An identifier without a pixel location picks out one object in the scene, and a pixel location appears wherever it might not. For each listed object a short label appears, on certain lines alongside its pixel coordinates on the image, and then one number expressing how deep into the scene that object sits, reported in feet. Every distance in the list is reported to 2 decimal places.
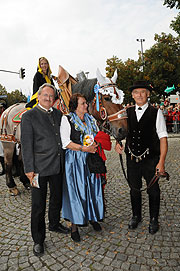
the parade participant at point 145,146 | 8.75
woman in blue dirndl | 8.62
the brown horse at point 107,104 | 9.38
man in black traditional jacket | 7.77
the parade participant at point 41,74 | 12.92
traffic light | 57.52
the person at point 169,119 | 46.52
